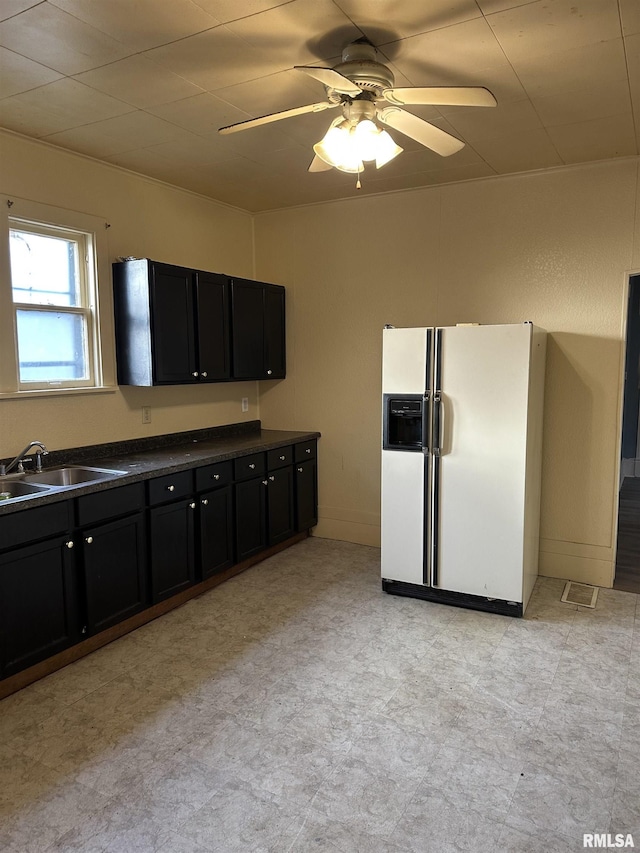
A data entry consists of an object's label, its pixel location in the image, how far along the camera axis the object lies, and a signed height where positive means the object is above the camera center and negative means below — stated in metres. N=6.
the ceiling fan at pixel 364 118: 2.29 +0.98
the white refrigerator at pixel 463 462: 3.41 -0.57
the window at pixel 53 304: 3.28 +0.37
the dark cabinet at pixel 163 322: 3.69 +0.29
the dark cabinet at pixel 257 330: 4.43 +0.29
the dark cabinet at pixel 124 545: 2.67 -0.98
